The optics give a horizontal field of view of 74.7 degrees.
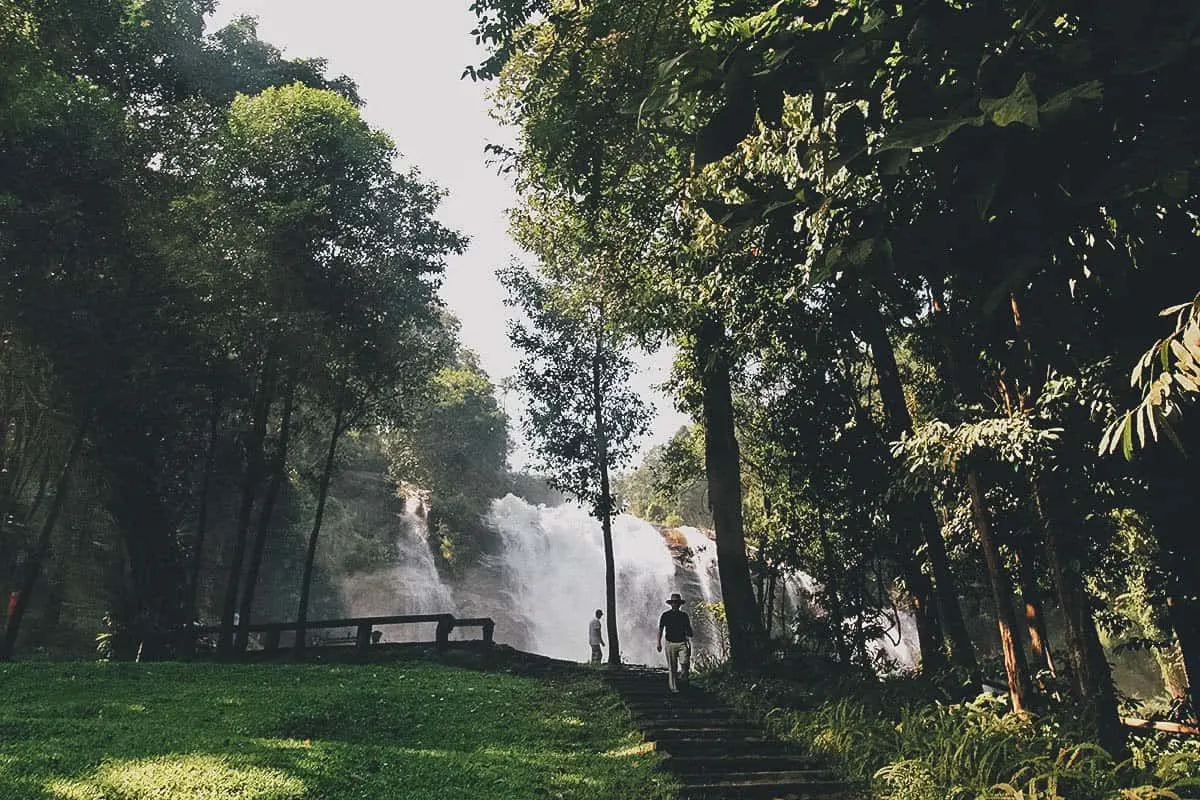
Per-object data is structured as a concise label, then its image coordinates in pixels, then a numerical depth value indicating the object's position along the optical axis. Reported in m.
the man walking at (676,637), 12.59
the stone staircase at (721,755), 7.22
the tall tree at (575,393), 22.59
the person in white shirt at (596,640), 20.47
